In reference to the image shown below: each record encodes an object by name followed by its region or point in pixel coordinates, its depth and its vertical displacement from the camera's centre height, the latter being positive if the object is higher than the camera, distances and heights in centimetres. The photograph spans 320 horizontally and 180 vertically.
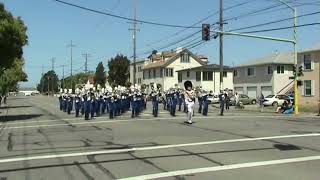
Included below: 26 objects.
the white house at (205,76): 9150 +390
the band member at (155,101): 3425 +4
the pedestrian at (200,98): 3705 +22
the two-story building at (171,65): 10281 +619
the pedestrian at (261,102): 5208 -3
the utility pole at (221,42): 5491 +538
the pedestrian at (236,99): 5689 +26
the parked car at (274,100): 6067 +17
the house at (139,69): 11900 +659
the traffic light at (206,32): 4225 +483
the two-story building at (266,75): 7394 +328
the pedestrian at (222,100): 3513 +10
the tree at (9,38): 3378 +362
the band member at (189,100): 2555 +7
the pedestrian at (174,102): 3488 -2
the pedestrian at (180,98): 3859 +20
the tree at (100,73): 13540 +666
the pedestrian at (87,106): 3236 -23
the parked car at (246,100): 6670 +19
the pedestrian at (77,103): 3553 -8
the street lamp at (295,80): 4082 +145
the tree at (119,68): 11756 +650
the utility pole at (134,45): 7422 +701
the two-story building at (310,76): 5825 +247
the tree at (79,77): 15618 +658
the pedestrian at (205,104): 3500 -13
